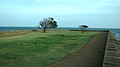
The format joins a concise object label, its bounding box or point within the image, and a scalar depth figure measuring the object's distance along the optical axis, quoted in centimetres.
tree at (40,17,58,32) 3893
